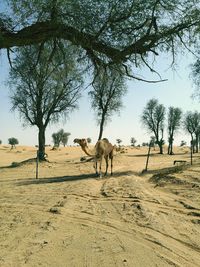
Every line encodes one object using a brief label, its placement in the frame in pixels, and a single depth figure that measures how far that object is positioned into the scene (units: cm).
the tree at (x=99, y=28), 910
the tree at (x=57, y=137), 11838
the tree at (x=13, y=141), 11068
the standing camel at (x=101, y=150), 2008
